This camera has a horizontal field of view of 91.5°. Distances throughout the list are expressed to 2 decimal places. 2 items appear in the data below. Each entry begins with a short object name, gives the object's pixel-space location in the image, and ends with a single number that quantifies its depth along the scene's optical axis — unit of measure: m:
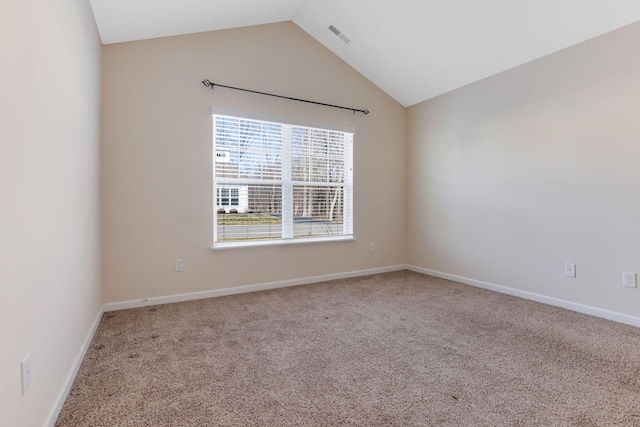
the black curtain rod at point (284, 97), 3.33
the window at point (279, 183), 3.53
